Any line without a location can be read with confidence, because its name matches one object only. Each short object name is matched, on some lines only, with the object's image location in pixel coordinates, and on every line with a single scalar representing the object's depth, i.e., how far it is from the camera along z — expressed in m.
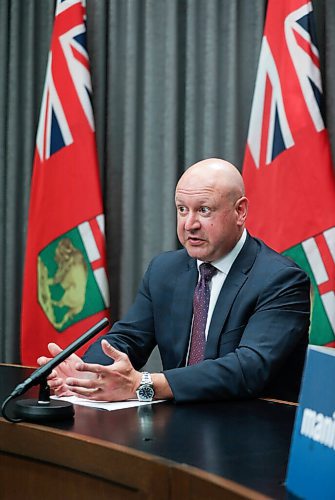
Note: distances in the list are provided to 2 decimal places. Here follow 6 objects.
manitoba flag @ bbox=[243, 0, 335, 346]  6.58
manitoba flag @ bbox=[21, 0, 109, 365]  7.78
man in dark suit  4.17
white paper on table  3.92
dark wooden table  2.75
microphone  3.57
